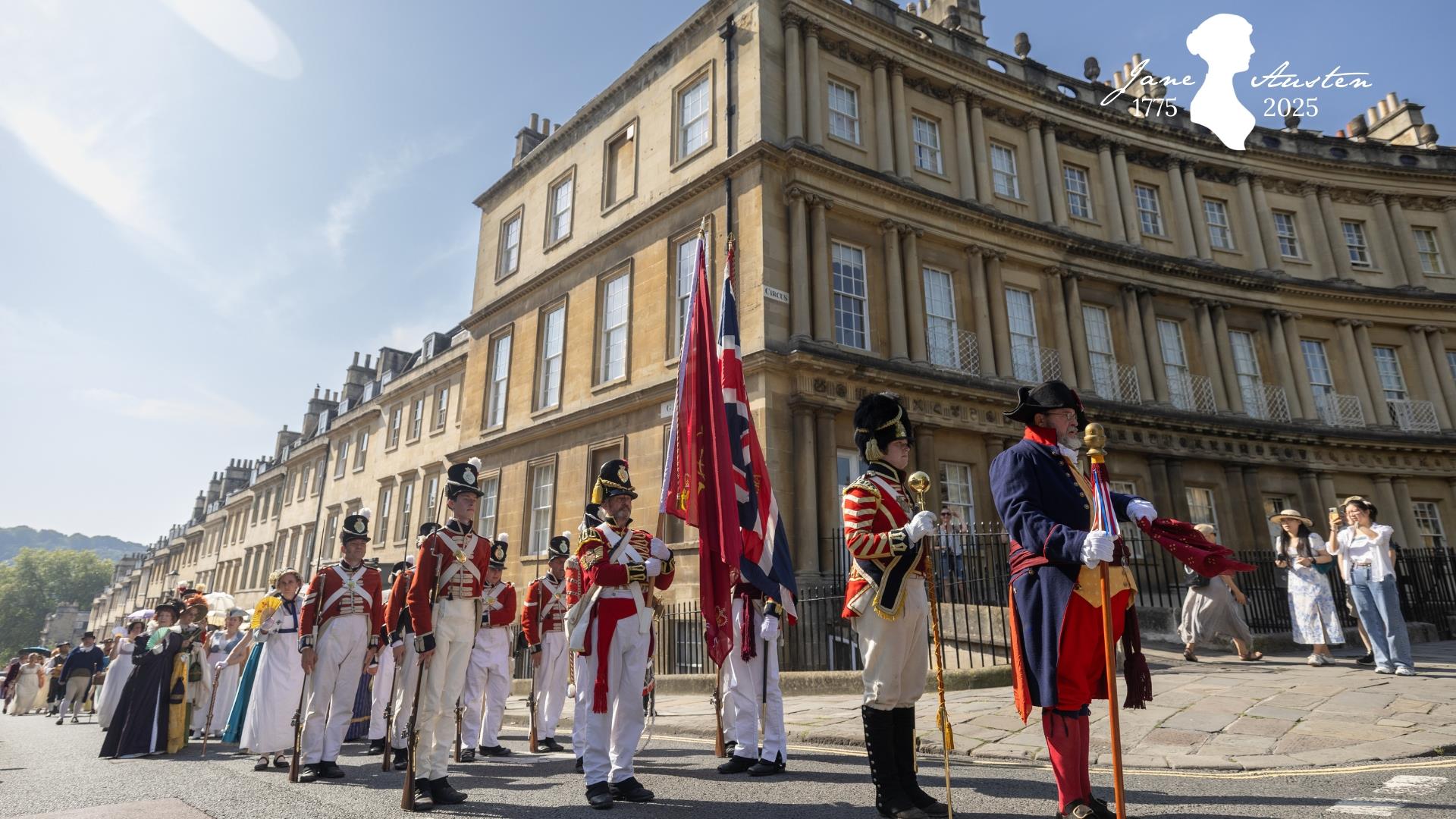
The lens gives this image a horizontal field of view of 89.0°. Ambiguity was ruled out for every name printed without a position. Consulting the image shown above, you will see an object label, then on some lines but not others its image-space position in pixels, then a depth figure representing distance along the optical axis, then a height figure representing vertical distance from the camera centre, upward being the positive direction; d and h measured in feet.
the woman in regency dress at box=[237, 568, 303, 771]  23.89 -1.23
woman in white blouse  27.73 +1.87
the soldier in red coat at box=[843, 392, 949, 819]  13.26 +0.21
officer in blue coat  11.24 +0.80
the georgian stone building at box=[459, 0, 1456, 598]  52.16 +29.46
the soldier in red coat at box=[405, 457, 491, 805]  17.19 +0.59
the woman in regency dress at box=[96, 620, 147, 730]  38.58 -1.66
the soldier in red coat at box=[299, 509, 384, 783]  21.84 -0.01
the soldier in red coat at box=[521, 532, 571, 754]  27.50 +0.06
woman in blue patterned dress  31.68 +1.74
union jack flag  21.18 +3.92
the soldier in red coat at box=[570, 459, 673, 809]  16.52 +0.08
